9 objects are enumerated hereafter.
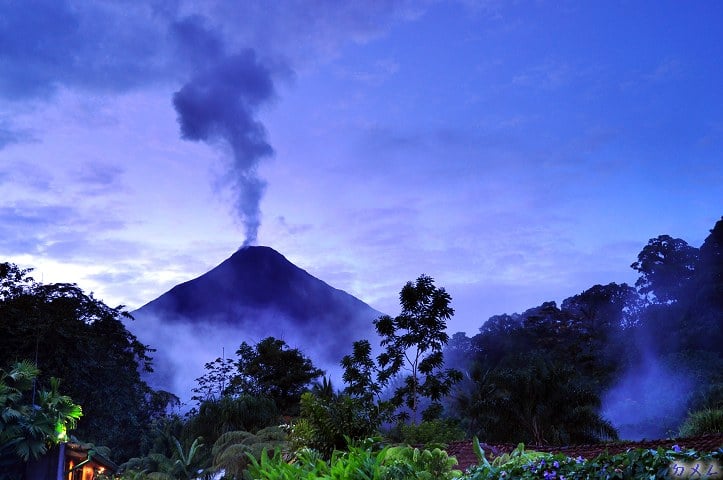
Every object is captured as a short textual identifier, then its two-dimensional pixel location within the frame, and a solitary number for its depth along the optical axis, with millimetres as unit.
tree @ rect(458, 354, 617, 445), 24516
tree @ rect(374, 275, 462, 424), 23875
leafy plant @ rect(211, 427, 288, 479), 19812
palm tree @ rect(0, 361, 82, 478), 15305
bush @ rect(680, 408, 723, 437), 15522
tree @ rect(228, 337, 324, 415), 35656
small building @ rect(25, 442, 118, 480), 16688
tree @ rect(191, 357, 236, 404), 41797
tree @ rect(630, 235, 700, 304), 41656
